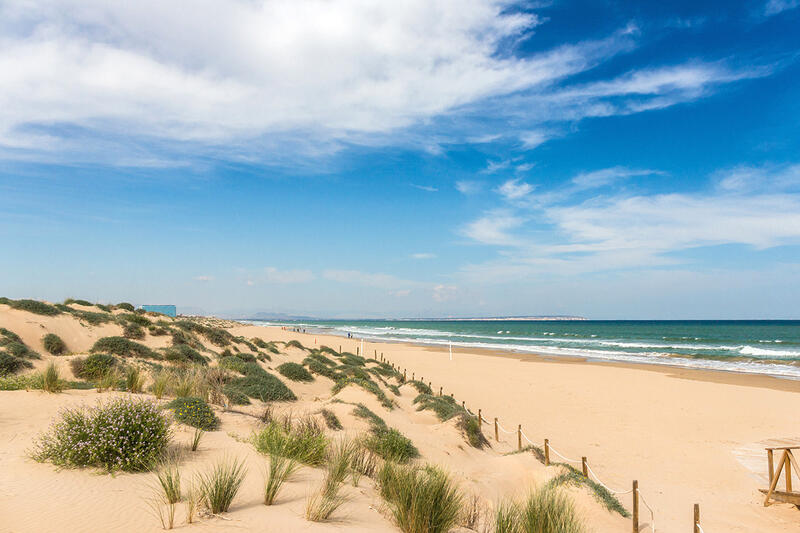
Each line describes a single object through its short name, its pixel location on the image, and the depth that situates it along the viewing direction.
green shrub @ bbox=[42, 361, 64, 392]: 9.76
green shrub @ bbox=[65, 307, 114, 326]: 21.36
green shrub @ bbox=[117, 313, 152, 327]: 22.06
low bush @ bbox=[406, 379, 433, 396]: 20.93
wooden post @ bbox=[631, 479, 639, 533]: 7.95
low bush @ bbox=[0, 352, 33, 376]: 13.45
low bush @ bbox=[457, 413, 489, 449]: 13.06
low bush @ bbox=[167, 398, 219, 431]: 8.36
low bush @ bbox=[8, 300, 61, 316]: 19.83
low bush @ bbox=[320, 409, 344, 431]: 10.69
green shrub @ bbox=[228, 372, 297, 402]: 14.68
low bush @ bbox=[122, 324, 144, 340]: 20.64
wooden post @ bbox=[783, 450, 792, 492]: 9.83
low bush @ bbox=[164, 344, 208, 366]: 18.23
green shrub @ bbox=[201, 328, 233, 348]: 25.53
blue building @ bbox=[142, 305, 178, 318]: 66.12
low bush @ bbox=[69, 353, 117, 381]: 13.79
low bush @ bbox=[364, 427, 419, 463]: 9.35
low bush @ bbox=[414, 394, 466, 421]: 15.40
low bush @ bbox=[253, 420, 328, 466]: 7.39
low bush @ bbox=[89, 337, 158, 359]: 17.73
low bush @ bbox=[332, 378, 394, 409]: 14.88
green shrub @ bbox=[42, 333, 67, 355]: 17.75
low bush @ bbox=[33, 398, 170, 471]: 6.08
